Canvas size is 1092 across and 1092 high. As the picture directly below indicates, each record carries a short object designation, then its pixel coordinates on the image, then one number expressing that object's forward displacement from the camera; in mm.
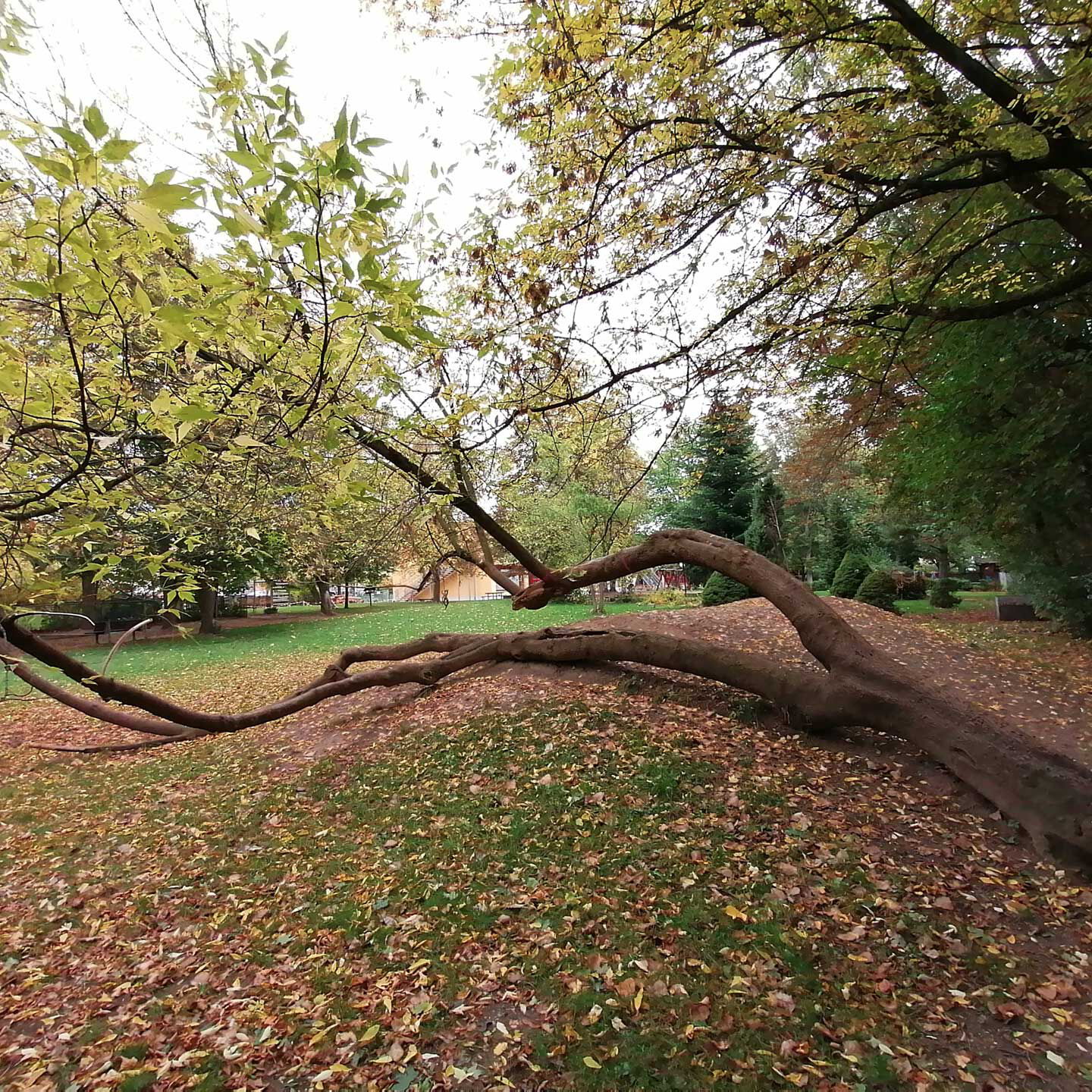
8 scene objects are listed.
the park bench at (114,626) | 18969
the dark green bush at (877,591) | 13328
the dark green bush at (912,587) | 18905
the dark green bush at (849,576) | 15398
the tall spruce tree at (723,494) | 18984
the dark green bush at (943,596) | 16500
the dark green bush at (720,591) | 15158
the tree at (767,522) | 18906
